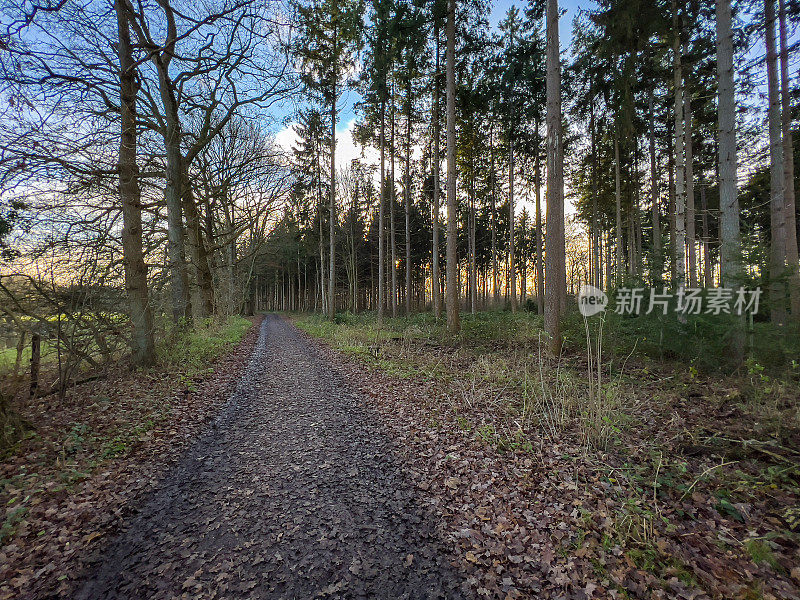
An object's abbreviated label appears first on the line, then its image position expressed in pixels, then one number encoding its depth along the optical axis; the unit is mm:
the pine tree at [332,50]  12195
